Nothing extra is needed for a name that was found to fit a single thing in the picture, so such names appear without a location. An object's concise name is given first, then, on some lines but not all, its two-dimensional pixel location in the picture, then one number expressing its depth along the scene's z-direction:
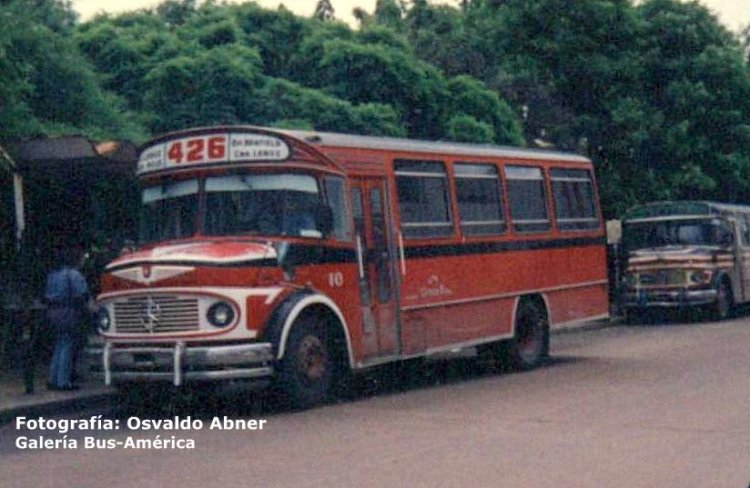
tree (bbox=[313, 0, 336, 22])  53.09
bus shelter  15.98
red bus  13.38
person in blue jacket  15.65
